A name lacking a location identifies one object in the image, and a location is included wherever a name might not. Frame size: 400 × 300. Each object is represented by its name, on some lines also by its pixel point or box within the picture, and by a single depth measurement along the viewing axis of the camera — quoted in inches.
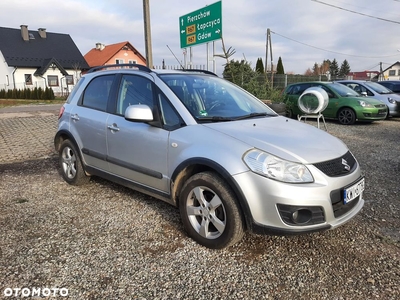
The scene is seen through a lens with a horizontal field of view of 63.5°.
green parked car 419.2
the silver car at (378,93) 466.6
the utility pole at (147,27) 377.4
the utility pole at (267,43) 1163.9
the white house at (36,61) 1513.3
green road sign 456.8
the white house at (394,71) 2979.8
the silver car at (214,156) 101.6
